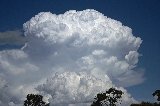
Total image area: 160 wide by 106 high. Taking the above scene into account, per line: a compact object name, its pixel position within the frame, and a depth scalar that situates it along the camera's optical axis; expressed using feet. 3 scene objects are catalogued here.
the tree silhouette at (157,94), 350.43
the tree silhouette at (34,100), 384.68
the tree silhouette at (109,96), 358.84
